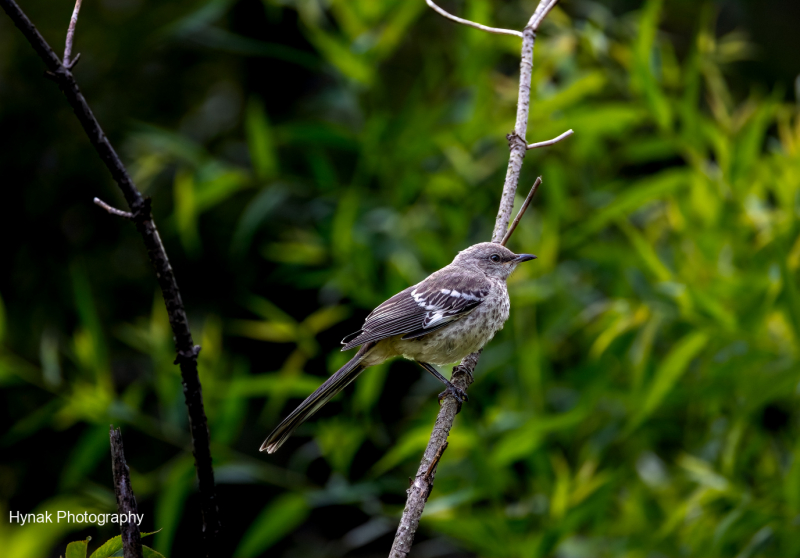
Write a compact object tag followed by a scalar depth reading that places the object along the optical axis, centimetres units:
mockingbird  684
